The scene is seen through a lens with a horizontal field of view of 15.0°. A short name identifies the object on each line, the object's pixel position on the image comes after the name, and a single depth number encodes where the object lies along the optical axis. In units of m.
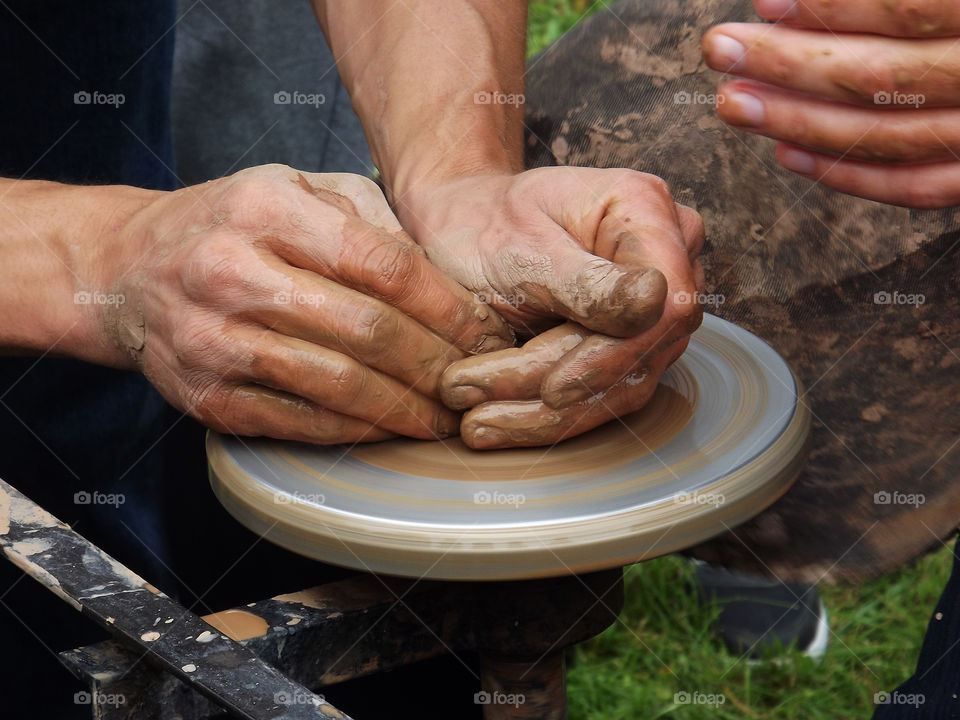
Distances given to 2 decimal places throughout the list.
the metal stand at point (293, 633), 1.39
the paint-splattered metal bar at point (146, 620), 1.37
